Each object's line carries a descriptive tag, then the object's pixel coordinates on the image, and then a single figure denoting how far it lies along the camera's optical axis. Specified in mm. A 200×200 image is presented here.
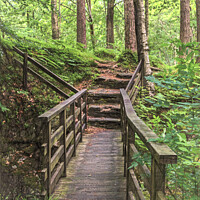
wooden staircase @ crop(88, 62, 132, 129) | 7543
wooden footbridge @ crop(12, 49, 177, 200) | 1692
